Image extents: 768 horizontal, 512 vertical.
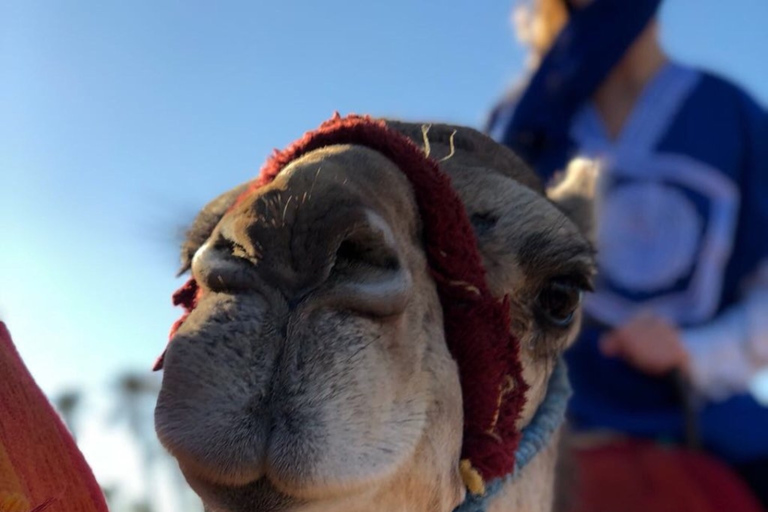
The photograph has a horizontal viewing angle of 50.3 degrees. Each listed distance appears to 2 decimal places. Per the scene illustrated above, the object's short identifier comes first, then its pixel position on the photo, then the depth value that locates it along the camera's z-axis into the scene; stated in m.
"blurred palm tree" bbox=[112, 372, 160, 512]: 20.17
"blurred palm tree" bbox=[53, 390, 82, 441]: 15.61
